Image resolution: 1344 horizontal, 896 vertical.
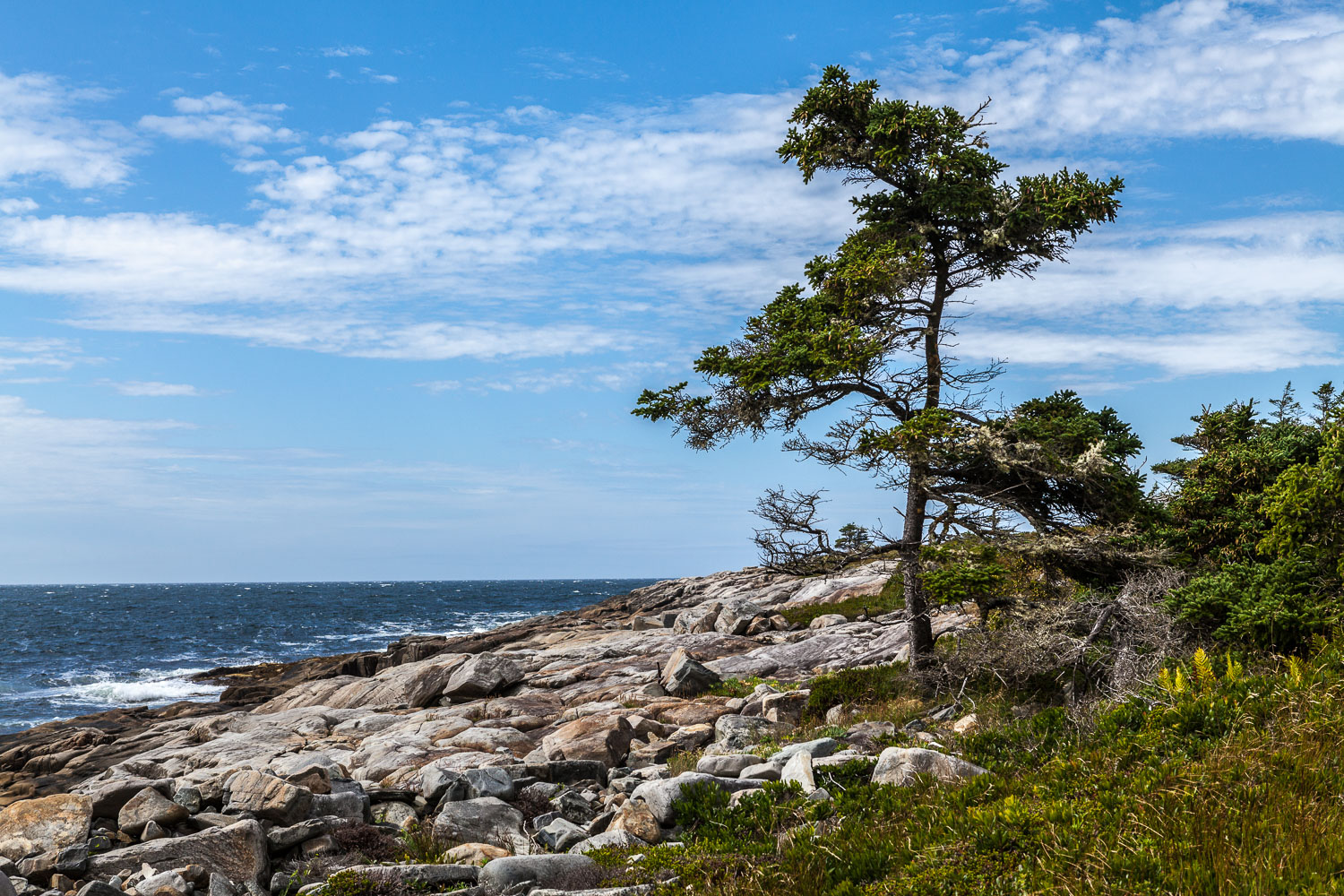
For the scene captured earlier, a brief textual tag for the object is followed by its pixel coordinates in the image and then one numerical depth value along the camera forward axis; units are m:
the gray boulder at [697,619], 28.55
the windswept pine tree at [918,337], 14.67
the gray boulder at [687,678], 18.22
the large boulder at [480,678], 20.95
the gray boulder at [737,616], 26.06
